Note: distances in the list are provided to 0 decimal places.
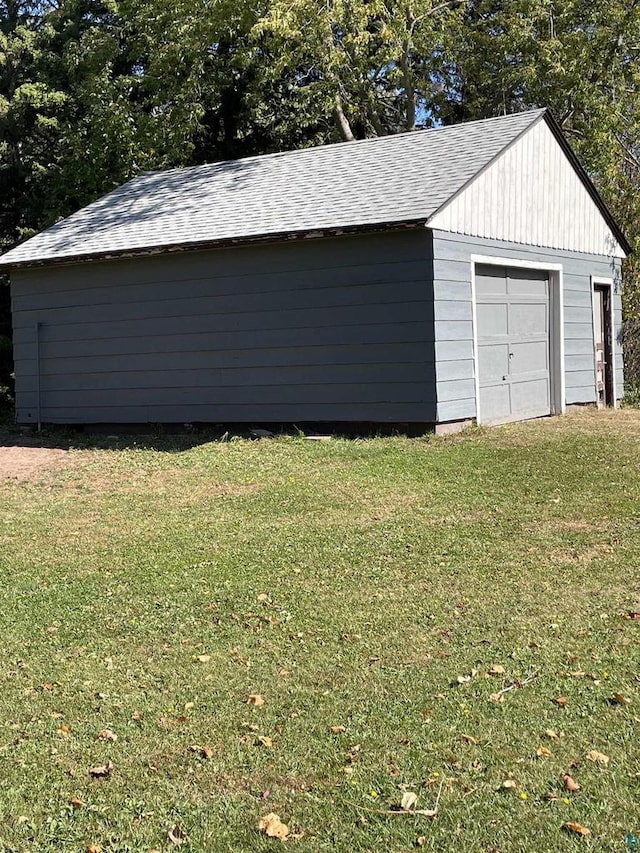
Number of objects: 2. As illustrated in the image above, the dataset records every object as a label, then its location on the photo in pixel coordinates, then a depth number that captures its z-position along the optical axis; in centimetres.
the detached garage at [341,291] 1241
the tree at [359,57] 1947
